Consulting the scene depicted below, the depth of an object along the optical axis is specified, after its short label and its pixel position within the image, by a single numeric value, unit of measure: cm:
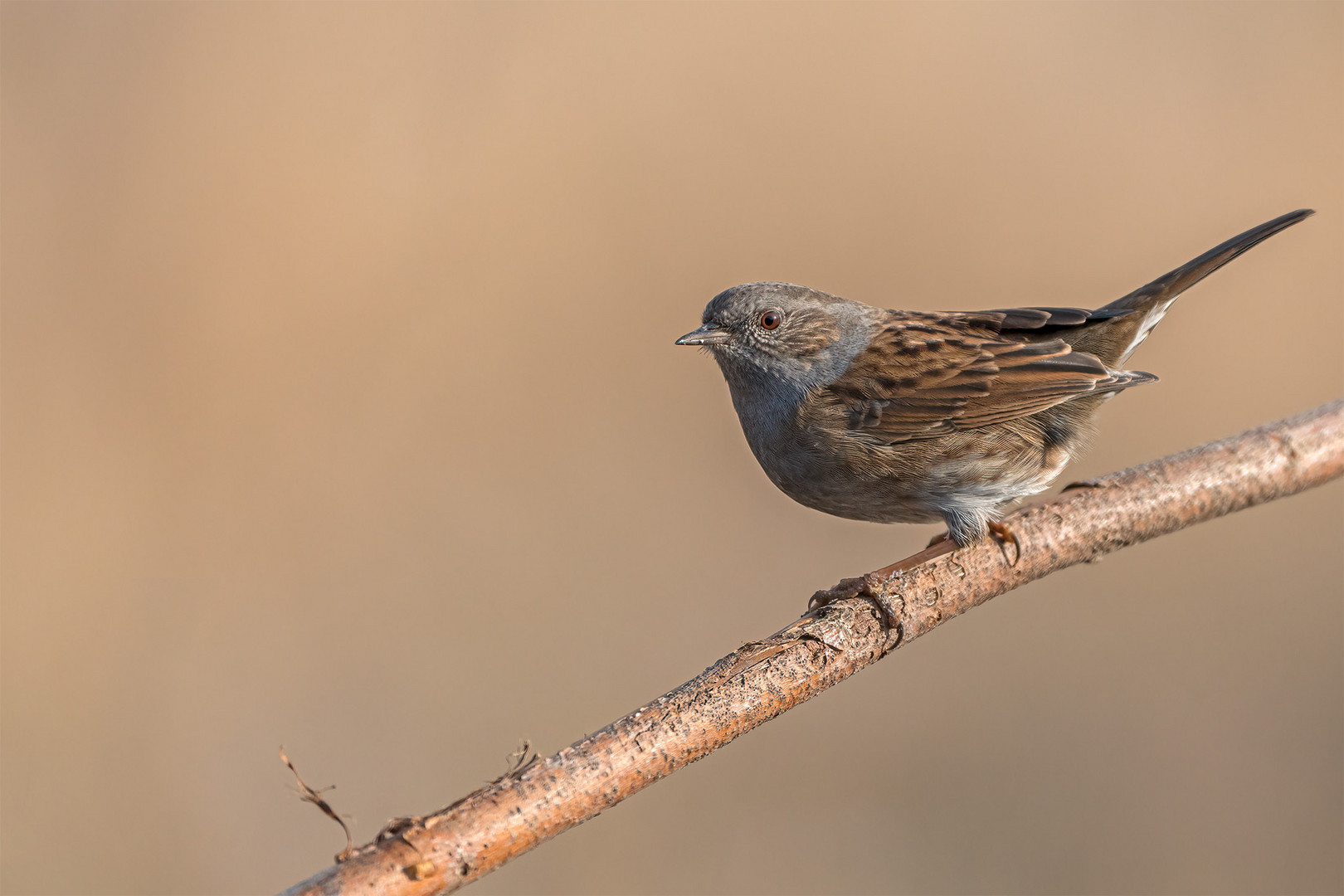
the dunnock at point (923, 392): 762
